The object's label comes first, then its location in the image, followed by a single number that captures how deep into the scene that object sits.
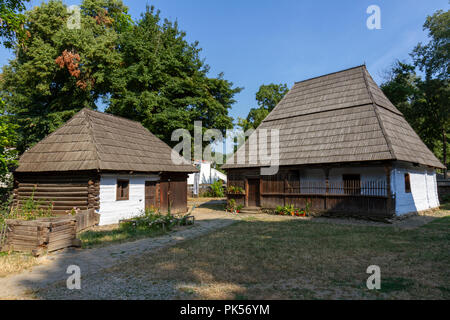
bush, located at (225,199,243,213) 17.08
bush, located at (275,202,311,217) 14.64
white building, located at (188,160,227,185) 34.19
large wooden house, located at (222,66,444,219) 12.88
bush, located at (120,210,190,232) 10.77
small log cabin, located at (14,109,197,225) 11.79
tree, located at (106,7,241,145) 22.06
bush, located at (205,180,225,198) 29.89
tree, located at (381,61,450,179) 25.03
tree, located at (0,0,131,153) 19.55
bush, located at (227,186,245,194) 17.27
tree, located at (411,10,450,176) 23.66
